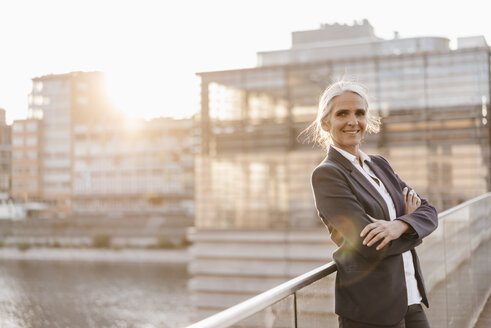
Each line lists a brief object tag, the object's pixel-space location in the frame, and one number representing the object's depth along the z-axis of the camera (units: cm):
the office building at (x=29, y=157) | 7769
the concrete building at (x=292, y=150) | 2997
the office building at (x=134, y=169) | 7969
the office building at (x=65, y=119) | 8300
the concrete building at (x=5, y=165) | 3734
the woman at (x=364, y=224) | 204
